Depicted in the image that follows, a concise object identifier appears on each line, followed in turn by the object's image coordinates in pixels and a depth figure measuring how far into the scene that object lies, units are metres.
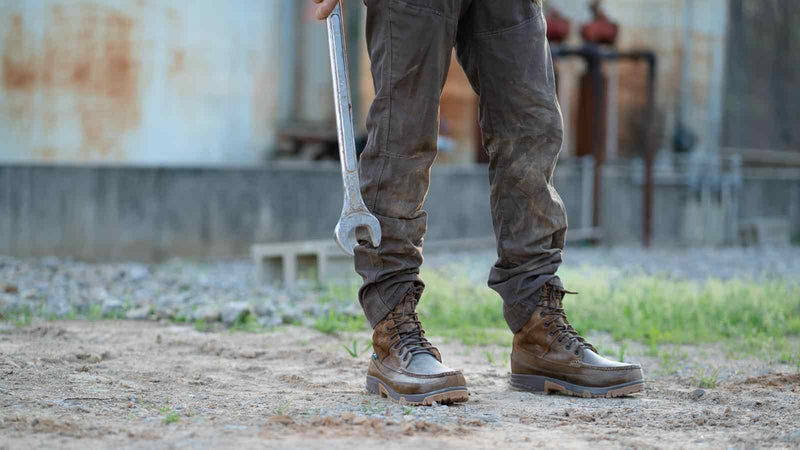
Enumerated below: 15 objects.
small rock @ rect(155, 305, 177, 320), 8.39
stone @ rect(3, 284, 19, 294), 9.68
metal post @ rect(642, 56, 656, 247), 17.42
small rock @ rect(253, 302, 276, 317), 8.48
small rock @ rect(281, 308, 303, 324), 8.30
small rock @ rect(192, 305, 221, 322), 8.18
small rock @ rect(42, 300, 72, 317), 8.51
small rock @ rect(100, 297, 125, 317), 8.55
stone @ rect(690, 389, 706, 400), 5.26
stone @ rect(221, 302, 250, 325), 8.11
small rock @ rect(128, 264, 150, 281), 11.20
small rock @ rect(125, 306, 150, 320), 8.37
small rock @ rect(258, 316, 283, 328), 8.06
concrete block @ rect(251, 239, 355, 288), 11.05
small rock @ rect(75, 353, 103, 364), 6.02
